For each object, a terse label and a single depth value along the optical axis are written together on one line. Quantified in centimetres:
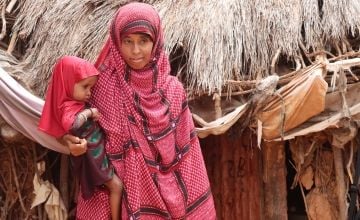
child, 233
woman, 236
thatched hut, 287
